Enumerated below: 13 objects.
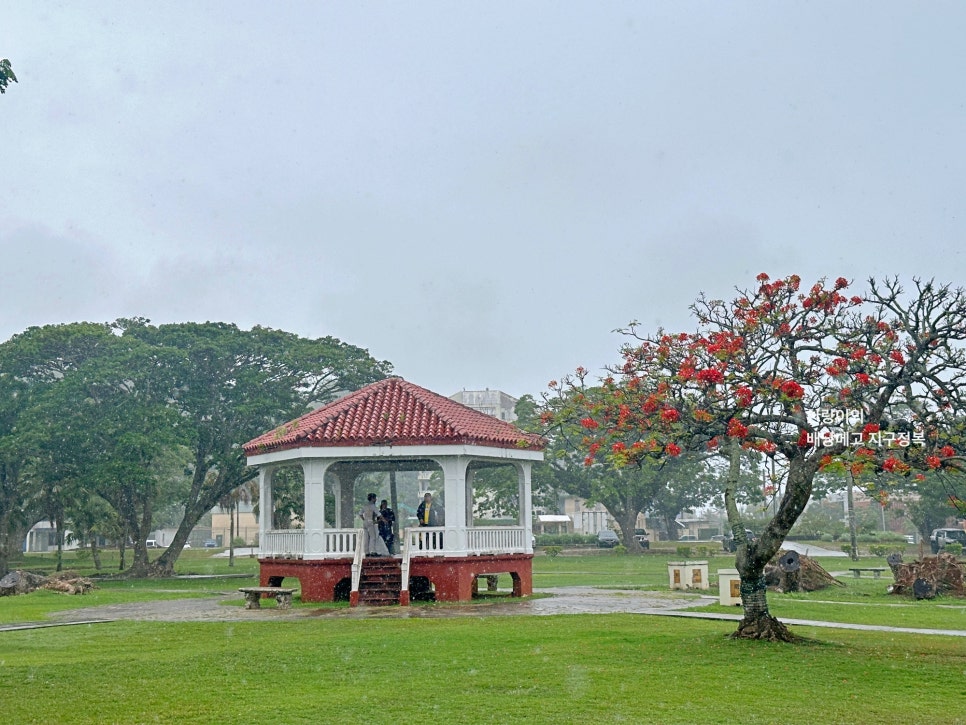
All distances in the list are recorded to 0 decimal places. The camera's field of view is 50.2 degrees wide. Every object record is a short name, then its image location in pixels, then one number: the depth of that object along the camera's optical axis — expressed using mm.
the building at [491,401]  129225
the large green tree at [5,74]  11264
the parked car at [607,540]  71938
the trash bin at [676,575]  27828
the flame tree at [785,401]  13555
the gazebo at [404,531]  24859
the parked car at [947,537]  55281
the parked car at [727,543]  58434
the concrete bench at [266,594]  22906
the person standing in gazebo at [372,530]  25609
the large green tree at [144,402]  39688
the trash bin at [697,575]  27750
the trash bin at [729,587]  22016
